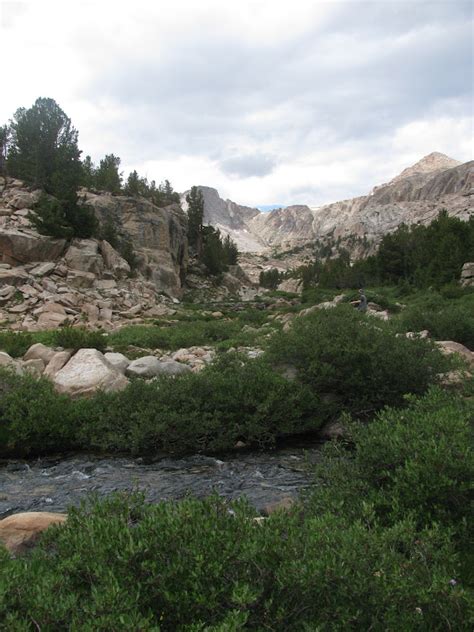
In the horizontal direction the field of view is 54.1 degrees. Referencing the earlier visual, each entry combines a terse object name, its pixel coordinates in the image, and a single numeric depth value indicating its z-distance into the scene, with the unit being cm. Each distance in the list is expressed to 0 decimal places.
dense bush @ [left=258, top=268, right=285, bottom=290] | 9069
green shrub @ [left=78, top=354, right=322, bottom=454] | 998
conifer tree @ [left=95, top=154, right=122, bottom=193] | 4994
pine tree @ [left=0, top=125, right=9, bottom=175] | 4244
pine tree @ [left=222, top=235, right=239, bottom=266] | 7069
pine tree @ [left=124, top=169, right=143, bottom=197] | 5059
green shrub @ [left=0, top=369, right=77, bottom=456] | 994
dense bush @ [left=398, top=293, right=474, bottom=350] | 1766
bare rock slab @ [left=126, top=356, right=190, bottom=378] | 1337
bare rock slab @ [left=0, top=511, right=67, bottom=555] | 501
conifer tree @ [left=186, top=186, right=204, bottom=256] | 6191
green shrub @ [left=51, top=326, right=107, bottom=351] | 1630
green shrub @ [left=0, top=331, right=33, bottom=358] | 1588
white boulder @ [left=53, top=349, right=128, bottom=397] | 1170
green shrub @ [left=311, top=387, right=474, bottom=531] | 473
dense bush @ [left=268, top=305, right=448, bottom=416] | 1116
